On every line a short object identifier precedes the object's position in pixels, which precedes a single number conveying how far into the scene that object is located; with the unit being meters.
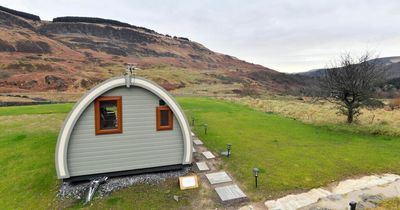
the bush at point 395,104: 33.66
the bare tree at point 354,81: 18.95
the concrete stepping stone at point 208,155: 12.43
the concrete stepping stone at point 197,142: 14.82
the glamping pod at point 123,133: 9.29
